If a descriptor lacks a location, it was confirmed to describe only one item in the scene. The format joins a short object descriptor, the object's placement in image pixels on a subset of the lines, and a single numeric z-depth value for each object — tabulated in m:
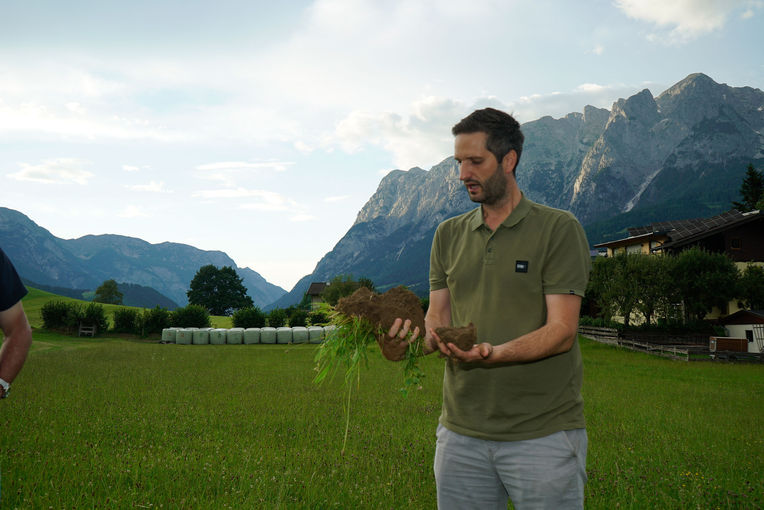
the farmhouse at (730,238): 52.06
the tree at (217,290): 114.25
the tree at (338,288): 76.45
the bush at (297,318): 64.62
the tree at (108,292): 153.50
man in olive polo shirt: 3.10
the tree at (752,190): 78.66
